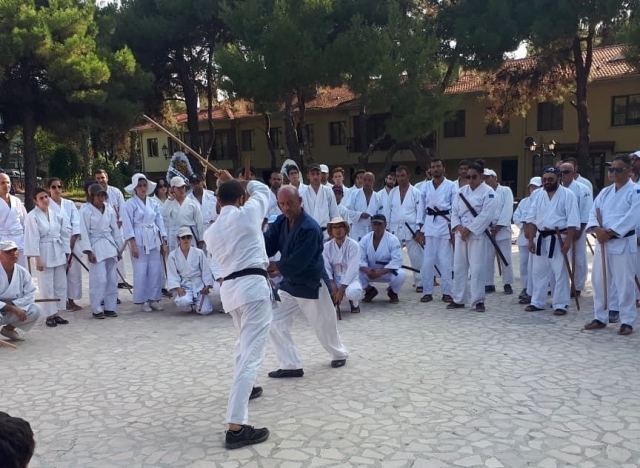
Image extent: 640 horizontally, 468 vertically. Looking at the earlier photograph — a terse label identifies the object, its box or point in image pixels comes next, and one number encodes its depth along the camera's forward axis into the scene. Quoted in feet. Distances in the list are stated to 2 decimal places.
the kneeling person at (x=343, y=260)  23.81
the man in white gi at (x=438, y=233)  27.20
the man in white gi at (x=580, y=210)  26.07
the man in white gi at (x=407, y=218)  29.55
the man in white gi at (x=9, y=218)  24.67
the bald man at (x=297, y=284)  15.83
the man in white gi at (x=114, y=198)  28.78
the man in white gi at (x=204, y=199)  29.30
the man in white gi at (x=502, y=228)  28.27
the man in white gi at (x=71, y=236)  25.59
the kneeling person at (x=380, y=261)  26.55
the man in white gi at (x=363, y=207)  32.32
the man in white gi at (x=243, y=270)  13.30
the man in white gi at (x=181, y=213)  27.99
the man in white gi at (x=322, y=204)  27.68
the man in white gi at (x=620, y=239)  20.01
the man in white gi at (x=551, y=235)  23.11
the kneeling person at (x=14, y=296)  20.75
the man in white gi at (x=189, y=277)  25.72
